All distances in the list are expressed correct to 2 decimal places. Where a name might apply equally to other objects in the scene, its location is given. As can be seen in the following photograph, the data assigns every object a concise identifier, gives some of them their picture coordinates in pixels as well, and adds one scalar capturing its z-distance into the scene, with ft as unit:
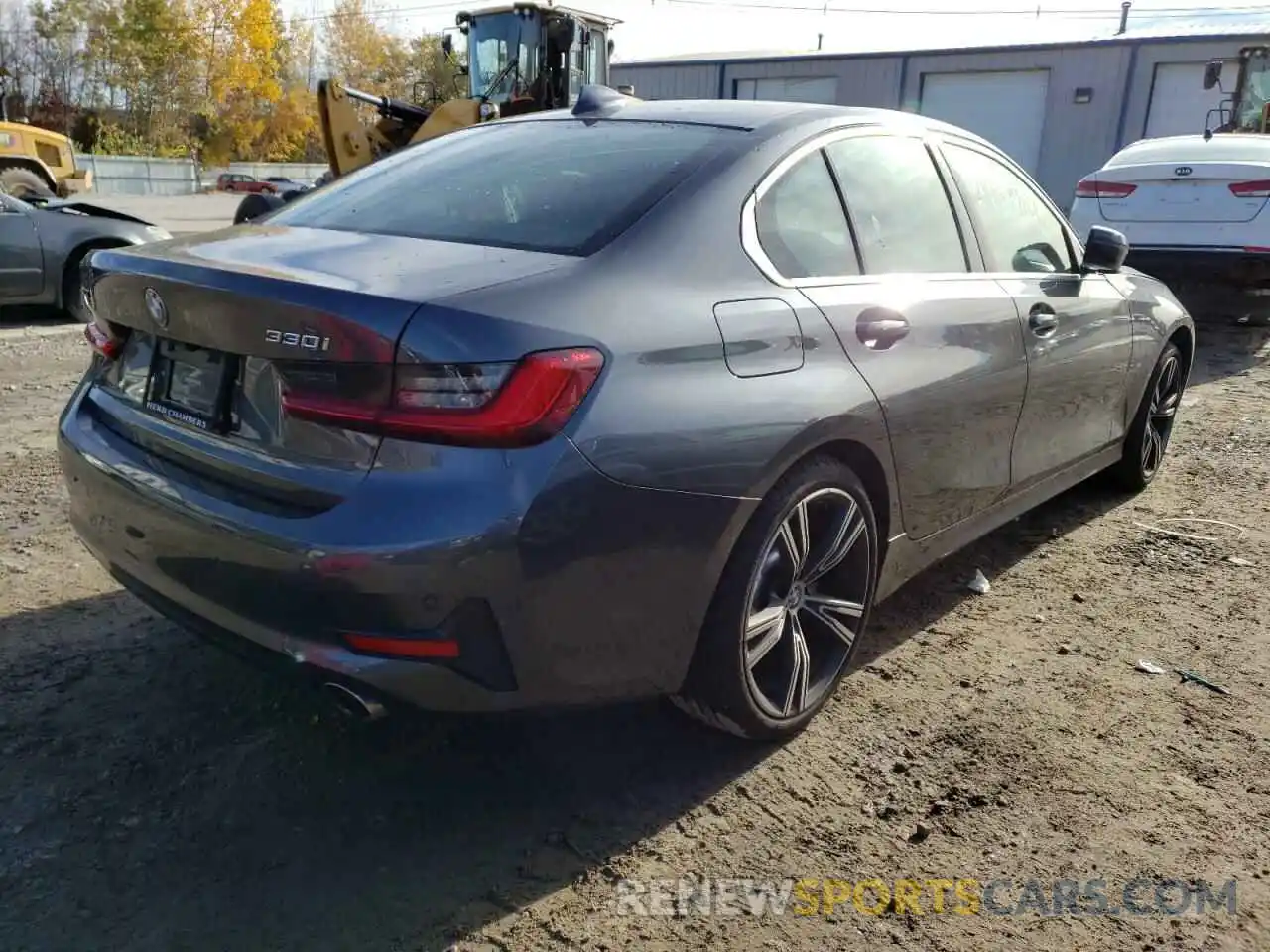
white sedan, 27.17
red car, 120.47
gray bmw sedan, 6.59
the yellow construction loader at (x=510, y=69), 41.83
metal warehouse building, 80.23
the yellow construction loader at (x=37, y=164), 48.03
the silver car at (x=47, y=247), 26.86
